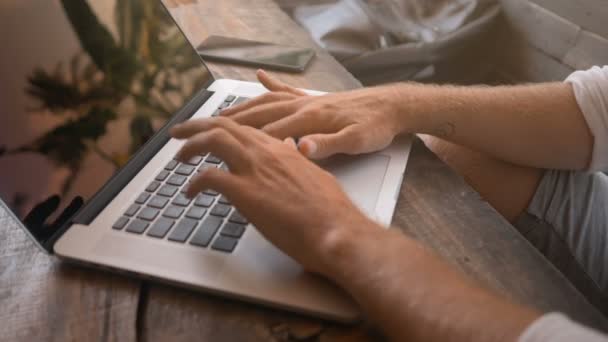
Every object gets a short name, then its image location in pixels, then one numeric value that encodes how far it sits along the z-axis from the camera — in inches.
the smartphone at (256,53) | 34.9
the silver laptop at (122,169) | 18.4
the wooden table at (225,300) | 17.4
